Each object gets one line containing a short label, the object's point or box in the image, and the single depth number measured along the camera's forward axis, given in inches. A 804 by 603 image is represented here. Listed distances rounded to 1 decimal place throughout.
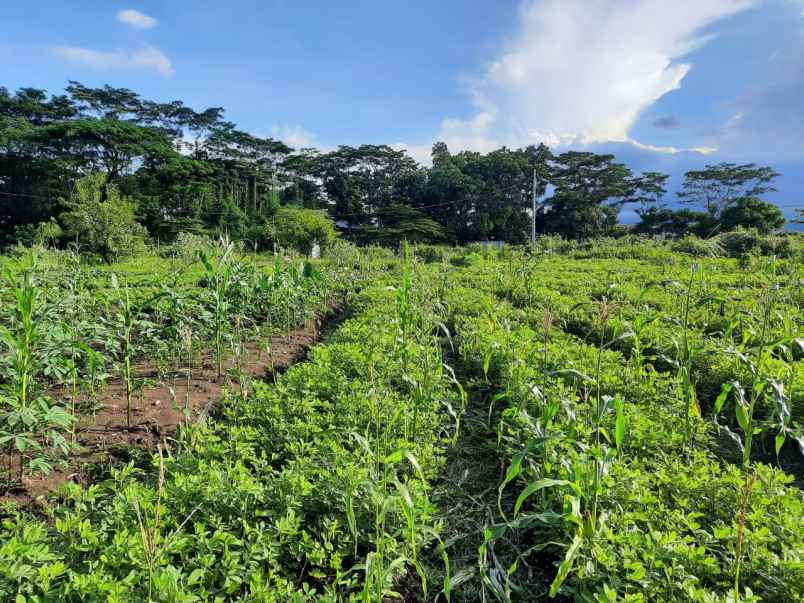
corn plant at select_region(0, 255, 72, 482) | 89.6
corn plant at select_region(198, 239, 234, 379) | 171.3
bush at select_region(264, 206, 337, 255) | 1427.2
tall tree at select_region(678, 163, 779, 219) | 1776.6
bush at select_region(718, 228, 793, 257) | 589.6
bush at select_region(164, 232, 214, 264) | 402.5
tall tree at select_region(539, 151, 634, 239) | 1740.9
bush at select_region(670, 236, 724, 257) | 625.4
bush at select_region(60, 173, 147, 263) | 817.5
